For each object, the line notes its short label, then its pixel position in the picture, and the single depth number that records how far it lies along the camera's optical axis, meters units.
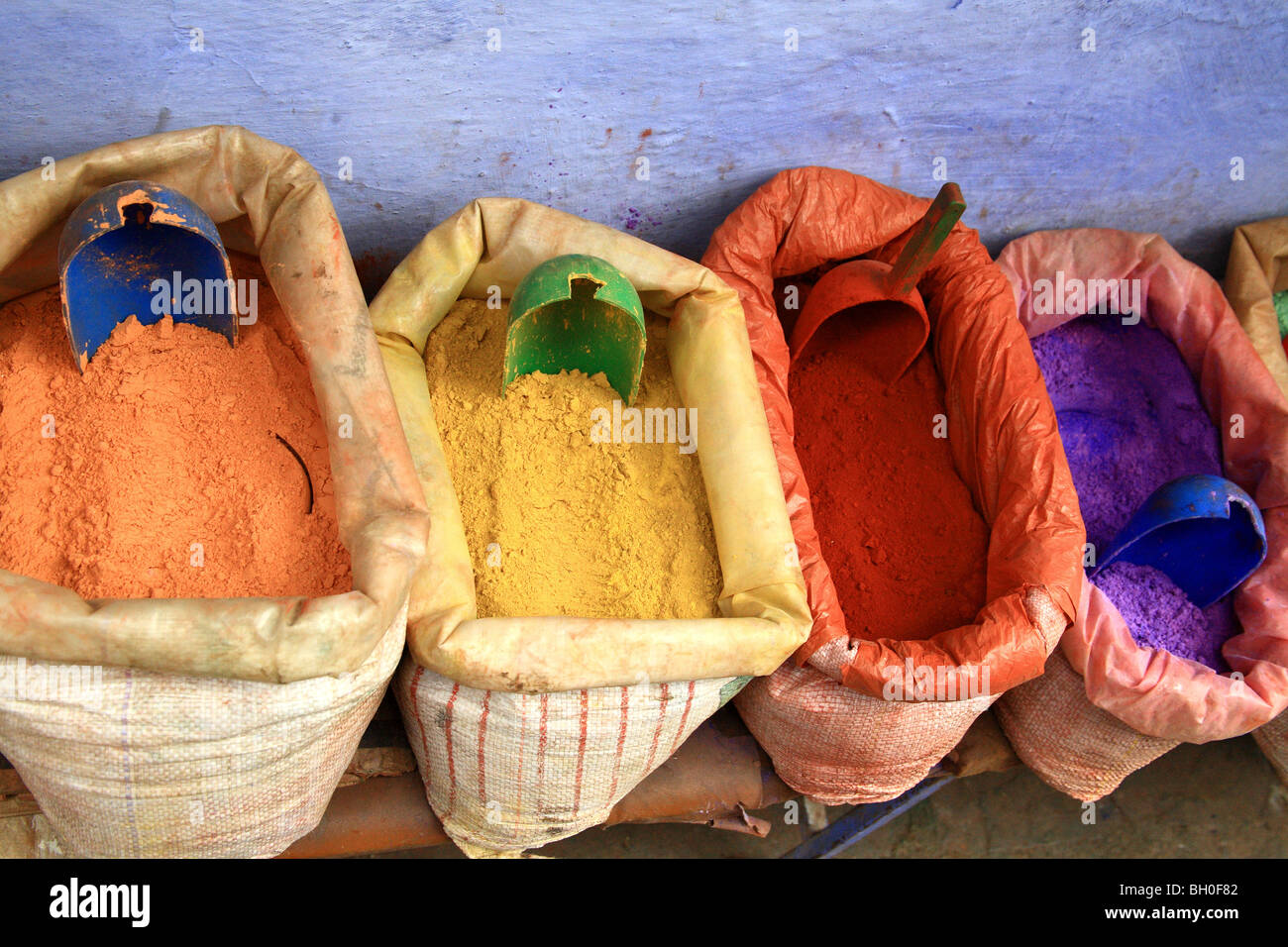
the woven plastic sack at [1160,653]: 1.69
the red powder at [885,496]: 1.74
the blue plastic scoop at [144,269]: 1.35
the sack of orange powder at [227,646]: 1.16
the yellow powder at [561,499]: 1.51
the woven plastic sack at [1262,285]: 2.11
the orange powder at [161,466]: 1.31
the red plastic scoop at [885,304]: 1.75
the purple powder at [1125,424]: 1.93
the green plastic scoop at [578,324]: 1.49
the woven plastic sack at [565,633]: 1.36
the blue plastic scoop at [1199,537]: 1.77
